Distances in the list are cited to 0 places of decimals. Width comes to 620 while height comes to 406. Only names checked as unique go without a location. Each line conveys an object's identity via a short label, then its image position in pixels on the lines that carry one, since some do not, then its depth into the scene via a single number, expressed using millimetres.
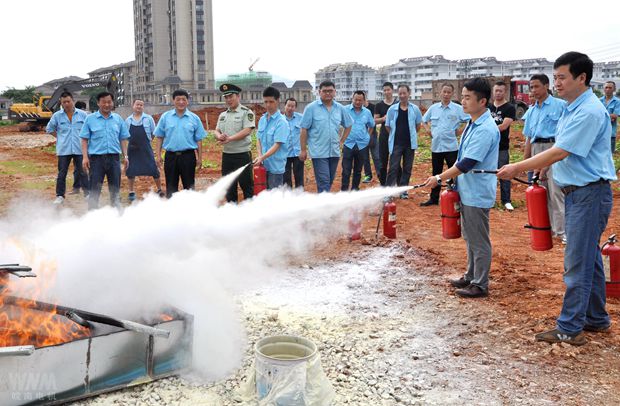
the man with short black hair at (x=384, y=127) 12102
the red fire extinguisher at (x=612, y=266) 5383
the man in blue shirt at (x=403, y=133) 10820
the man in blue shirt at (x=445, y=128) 10391
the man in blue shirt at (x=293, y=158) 10305
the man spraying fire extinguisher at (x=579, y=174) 4383
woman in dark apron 11516
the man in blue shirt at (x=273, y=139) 8625
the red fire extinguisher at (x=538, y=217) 5203
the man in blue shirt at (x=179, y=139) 9164
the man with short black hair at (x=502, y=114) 9688
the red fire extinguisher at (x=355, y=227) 8422
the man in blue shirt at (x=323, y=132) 8734
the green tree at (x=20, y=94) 69069
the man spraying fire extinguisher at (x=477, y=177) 5574
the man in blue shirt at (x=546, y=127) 7844
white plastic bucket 3477
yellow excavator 40219
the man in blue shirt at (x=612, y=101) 13664
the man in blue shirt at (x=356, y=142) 10953
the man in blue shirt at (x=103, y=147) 9672
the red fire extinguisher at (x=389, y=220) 7879
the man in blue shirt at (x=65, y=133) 11586
